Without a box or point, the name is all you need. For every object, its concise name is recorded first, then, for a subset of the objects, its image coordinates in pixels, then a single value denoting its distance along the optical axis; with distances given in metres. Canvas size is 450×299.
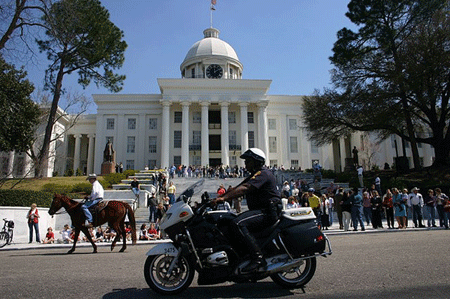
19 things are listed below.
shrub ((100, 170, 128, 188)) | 25.60
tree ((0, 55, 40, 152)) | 22.69
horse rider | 8.95
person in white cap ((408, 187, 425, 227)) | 14.24
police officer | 4.05
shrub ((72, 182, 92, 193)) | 22.87
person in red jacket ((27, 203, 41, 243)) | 13.25
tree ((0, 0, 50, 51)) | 18.02
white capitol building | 49.94
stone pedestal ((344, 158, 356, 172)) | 37.84
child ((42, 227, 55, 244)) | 12.88
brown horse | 9.02
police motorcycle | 4.05
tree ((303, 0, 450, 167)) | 24.89
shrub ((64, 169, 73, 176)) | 49.25
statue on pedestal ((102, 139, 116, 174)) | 33.06
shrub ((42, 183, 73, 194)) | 22.28
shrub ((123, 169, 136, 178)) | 32.96
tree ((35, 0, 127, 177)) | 27.97
